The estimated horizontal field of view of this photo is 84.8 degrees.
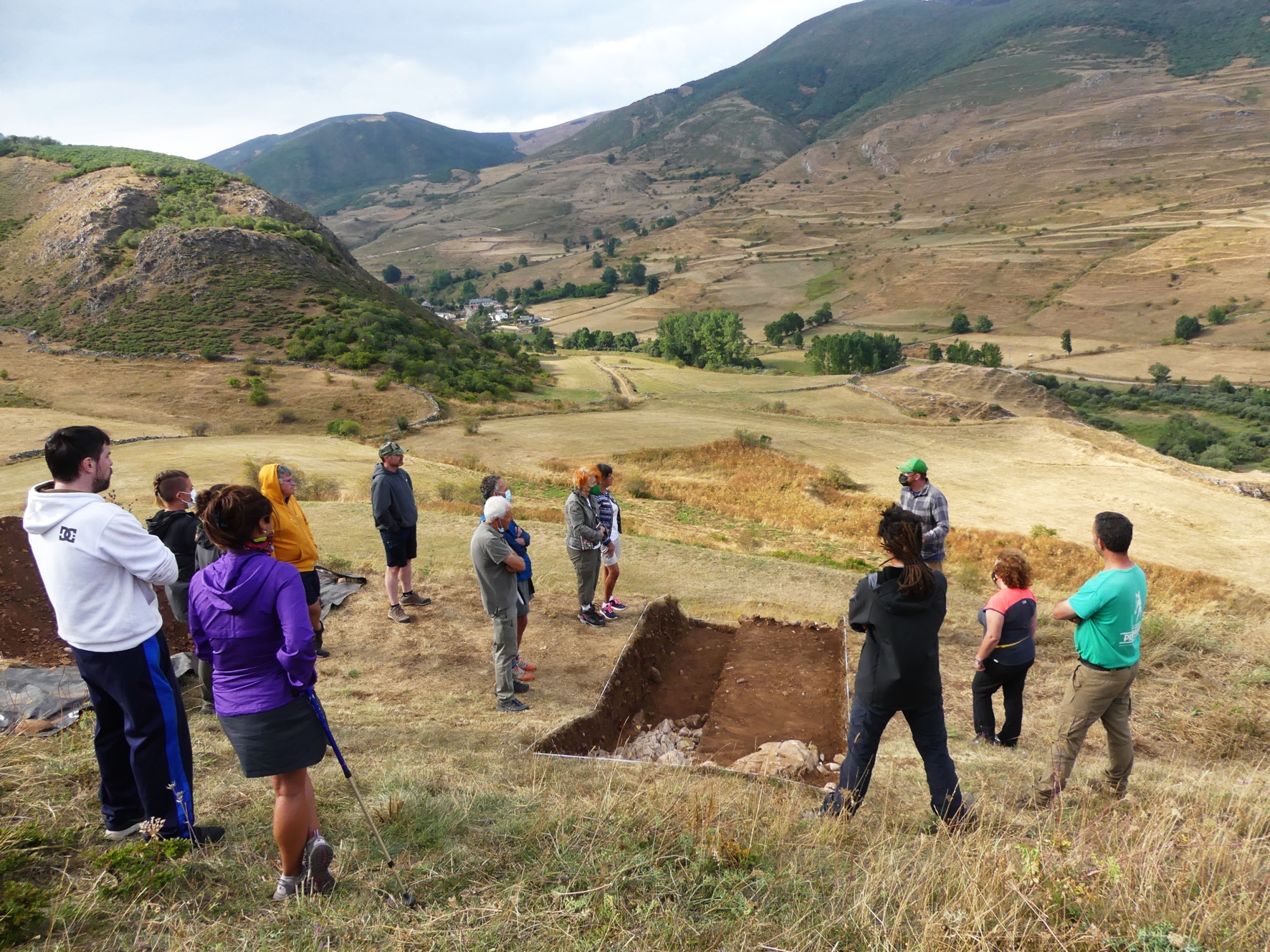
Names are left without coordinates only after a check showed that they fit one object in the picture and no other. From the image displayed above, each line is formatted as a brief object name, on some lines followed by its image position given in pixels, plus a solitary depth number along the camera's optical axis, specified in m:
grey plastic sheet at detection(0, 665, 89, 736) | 5.23
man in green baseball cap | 7.73
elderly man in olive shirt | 6.12
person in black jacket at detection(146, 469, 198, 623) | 5.06
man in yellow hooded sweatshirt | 5.90
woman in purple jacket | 3.11
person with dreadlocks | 3.79
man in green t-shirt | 4.37
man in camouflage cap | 8.09
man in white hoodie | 3.37
